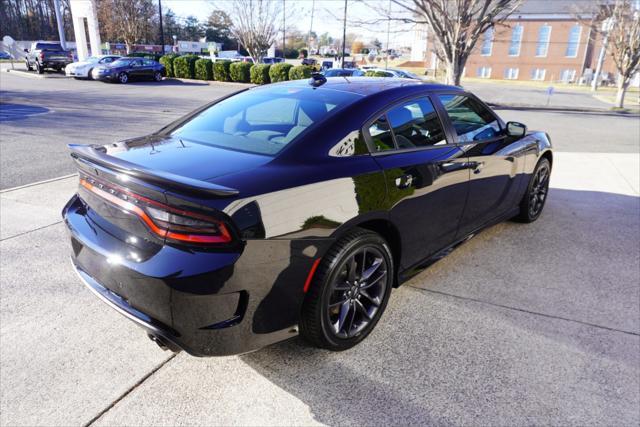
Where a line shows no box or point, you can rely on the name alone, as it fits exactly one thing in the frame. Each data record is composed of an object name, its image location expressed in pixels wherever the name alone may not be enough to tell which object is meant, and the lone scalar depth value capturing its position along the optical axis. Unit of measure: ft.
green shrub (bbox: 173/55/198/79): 98.78
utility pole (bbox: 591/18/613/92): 74.25
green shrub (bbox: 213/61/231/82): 94.02
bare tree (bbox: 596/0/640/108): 66.28
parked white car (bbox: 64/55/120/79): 85.71
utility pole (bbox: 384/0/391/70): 51.28
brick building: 177.06
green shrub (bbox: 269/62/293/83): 85.51
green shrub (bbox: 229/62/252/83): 91.61
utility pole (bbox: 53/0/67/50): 122.02
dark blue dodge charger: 6.86
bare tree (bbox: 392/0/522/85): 46.93
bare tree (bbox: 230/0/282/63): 101.09
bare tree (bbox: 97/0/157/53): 128.77
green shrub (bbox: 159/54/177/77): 102.17
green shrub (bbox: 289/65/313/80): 81.25
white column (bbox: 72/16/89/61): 115.14
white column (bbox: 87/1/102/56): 108.27
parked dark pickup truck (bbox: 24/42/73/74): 94.84
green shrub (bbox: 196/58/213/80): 96.17
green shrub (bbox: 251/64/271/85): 88.49
